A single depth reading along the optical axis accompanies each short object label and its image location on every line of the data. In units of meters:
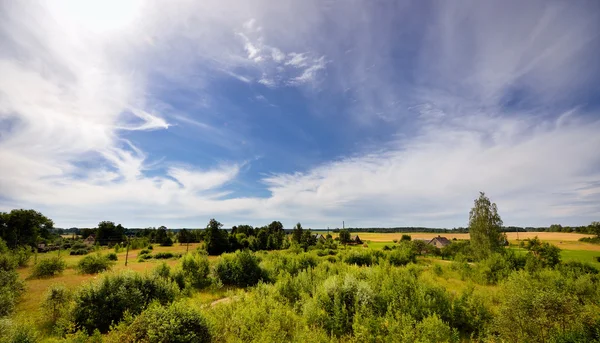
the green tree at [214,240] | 47.75
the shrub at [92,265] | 29.55
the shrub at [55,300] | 14.58
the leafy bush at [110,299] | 13.63
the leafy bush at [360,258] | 38.31
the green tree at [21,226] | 49.62
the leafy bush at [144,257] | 43.84
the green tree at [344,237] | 79.31
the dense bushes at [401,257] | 39.84
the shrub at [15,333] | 7.25
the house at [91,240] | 74.07
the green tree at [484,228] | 34.50
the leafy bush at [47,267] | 27.52
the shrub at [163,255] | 46.09
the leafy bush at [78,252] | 55.31
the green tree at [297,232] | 68.19
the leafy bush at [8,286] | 14.42
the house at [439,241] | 67.44
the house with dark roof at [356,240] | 83.53
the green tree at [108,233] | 75.56
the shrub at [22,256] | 32.86
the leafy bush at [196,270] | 23.45
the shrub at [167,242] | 69.03
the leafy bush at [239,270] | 23.89
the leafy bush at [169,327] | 7.89
